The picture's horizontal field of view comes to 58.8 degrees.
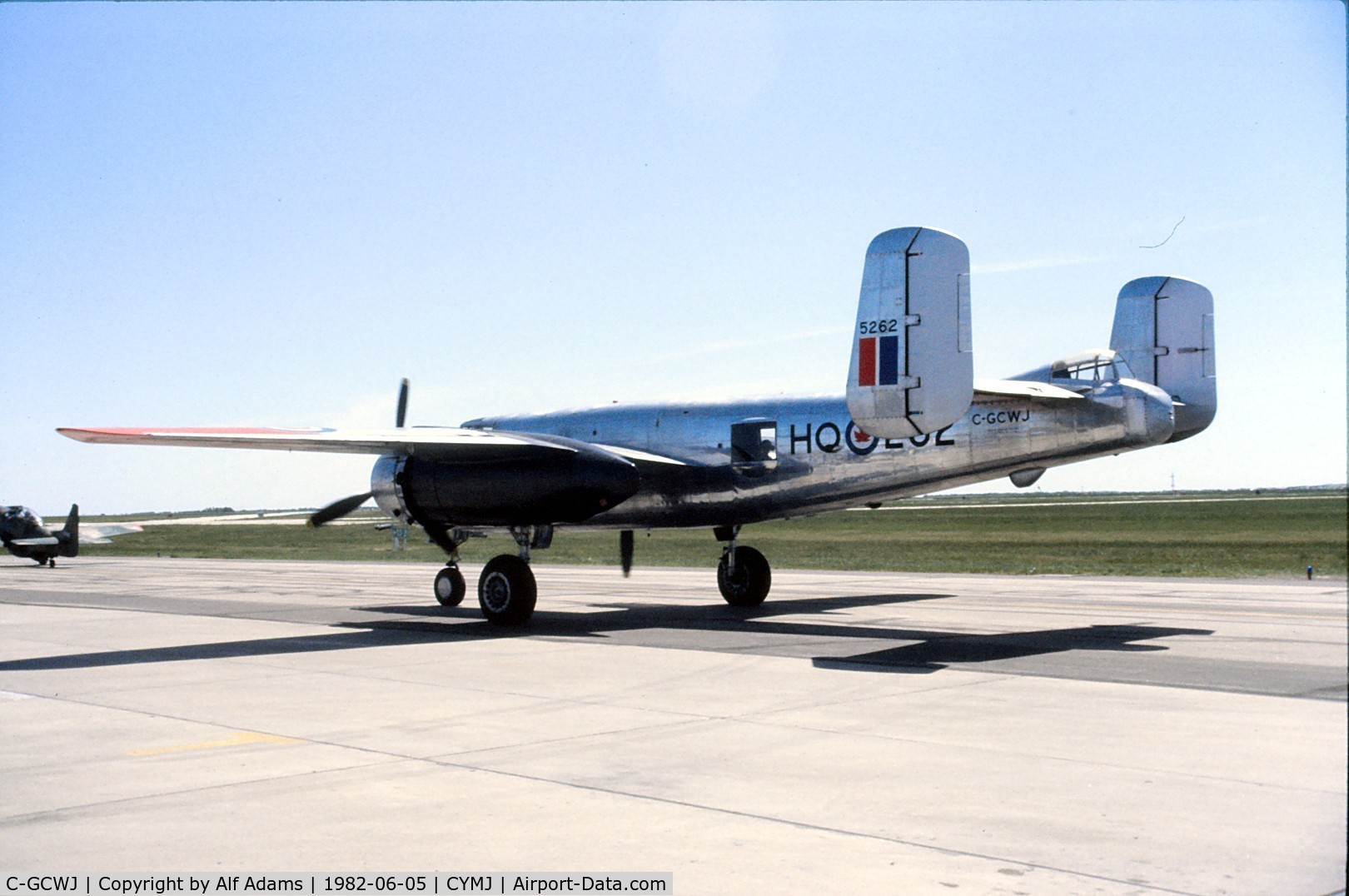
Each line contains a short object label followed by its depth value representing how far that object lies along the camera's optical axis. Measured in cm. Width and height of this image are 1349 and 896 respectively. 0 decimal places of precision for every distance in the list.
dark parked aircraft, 4797
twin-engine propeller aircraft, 1501
